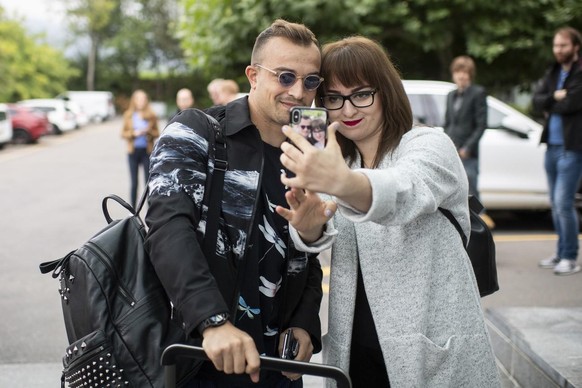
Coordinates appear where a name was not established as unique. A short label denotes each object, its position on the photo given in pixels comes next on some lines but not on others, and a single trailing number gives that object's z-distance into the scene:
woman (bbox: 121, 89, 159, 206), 9.77
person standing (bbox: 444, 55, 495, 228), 7.16
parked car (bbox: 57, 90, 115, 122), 46.06
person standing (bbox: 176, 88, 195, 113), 9.93
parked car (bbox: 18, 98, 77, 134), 31.69
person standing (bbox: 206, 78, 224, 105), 9.11
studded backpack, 1.78
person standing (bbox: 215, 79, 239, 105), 9.00
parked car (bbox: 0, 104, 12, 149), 21.61
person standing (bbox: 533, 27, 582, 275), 5.84
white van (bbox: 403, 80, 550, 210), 8.33
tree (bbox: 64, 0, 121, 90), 58.12
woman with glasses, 1.89
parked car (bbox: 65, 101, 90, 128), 36.61
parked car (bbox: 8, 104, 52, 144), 24.78
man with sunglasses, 1.70
